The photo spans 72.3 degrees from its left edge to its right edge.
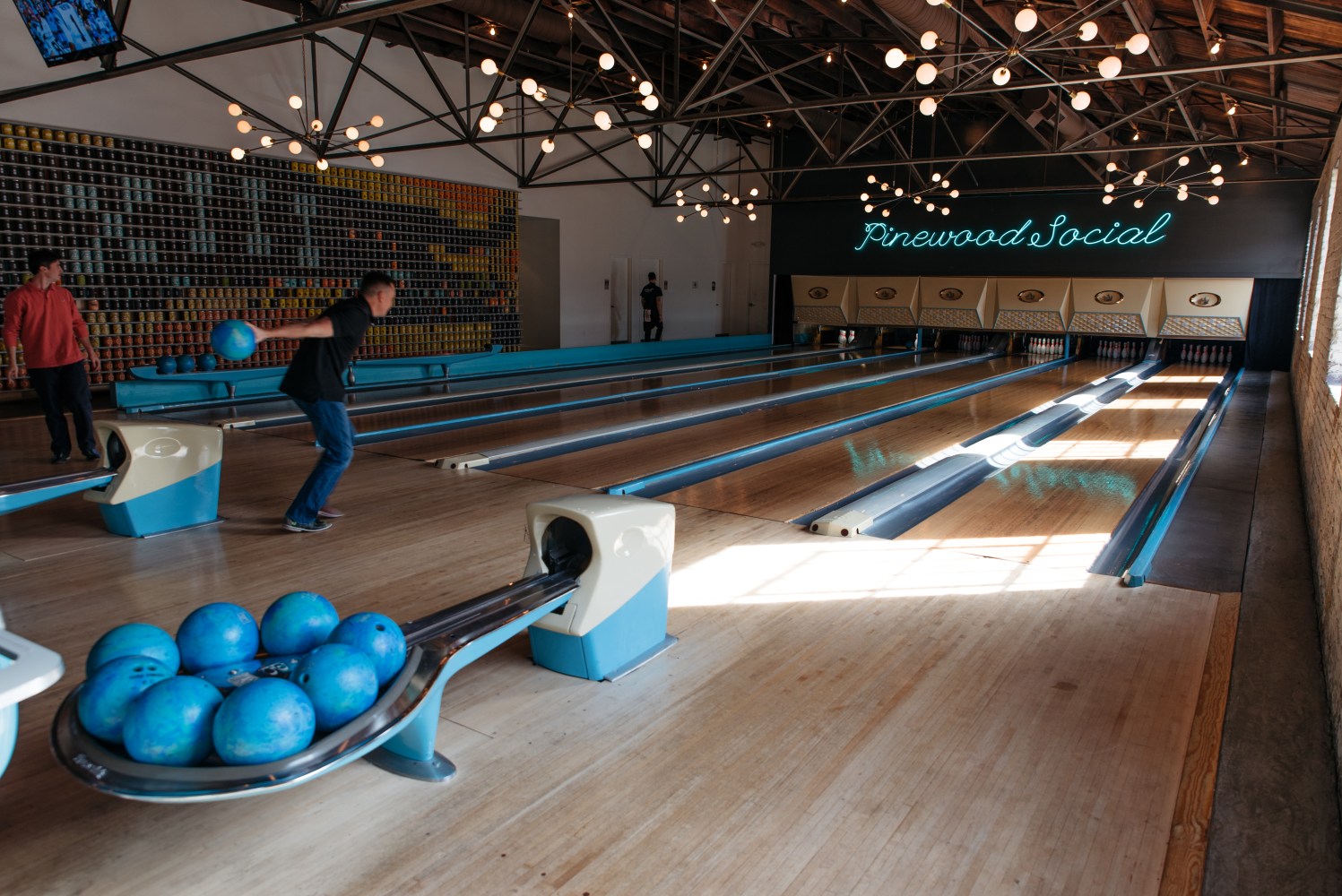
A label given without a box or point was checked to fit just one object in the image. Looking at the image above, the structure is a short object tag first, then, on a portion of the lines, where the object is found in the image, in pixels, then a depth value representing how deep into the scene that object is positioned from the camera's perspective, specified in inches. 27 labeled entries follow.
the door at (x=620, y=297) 590.5
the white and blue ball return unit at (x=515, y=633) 64.9
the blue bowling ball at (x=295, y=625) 85.3
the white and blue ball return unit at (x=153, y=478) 157.5
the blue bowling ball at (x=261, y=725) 65.7
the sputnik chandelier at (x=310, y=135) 310.5
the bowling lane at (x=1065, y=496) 169.8
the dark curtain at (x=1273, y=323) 492.4
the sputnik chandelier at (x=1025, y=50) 173.2
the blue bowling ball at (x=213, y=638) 80.0
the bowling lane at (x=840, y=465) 199.3
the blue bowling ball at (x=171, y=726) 65.8
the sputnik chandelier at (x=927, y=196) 449.7
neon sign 516.7
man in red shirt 205.6
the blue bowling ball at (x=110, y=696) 68.6
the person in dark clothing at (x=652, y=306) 591.8
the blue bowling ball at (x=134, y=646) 75.6
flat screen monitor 213.3
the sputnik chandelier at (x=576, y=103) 245.3
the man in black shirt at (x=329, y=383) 158.7
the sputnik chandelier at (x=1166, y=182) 397.6
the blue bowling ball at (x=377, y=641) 79.6
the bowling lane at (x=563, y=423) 250.1
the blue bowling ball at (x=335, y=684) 72.5
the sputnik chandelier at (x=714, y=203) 474.5
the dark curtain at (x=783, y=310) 650.8
